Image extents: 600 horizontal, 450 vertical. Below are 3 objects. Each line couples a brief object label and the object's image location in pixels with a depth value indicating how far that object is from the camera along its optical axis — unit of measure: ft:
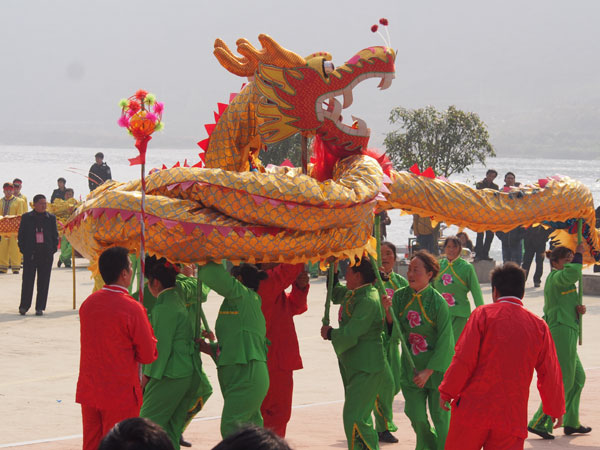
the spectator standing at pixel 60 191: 76.42
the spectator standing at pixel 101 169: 77.87
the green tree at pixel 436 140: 81.97
